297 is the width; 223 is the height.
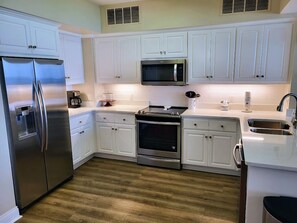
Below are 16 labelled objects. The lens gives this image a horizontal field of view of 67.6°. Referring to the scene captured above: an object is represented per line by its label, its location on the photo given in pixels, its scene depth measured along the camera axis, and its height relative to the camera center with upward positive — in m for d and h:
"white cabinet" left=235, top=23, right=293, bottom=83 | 3.15 +0.33
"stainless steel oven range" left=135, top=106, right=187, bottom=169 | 3.59 -1.00
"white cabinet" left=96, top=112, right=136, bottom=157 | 3.90 -0.99
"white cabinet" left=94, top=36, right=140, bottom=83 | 3.95 +0.34
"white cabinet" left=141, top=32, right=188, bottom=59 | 3.63 +0.53
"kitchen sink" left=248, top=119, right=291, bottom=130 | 2.92 -0.63
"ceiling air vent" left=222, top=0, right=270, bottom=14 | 3.14 +1.01
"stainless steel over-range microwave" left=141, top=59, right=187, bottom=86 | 3.62 +0.09
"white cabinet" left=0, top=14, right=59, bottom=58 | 2.42 +0.49
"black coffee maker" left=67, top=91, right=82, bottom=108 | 4.22 -0.38
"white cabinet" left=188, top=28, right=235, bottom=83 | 3.40 +0.33
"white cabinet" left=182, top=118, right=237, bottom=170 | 3.33 -1.00
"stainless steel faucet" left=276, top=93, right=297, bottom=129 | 2.42 -0.52
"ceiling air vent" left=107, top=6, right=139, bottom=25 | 3.80 +1.09
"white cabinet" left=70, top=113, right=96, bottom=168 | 3.60 -1.00
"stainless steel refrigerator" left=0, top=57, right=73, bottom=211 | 2.45 -0.54
